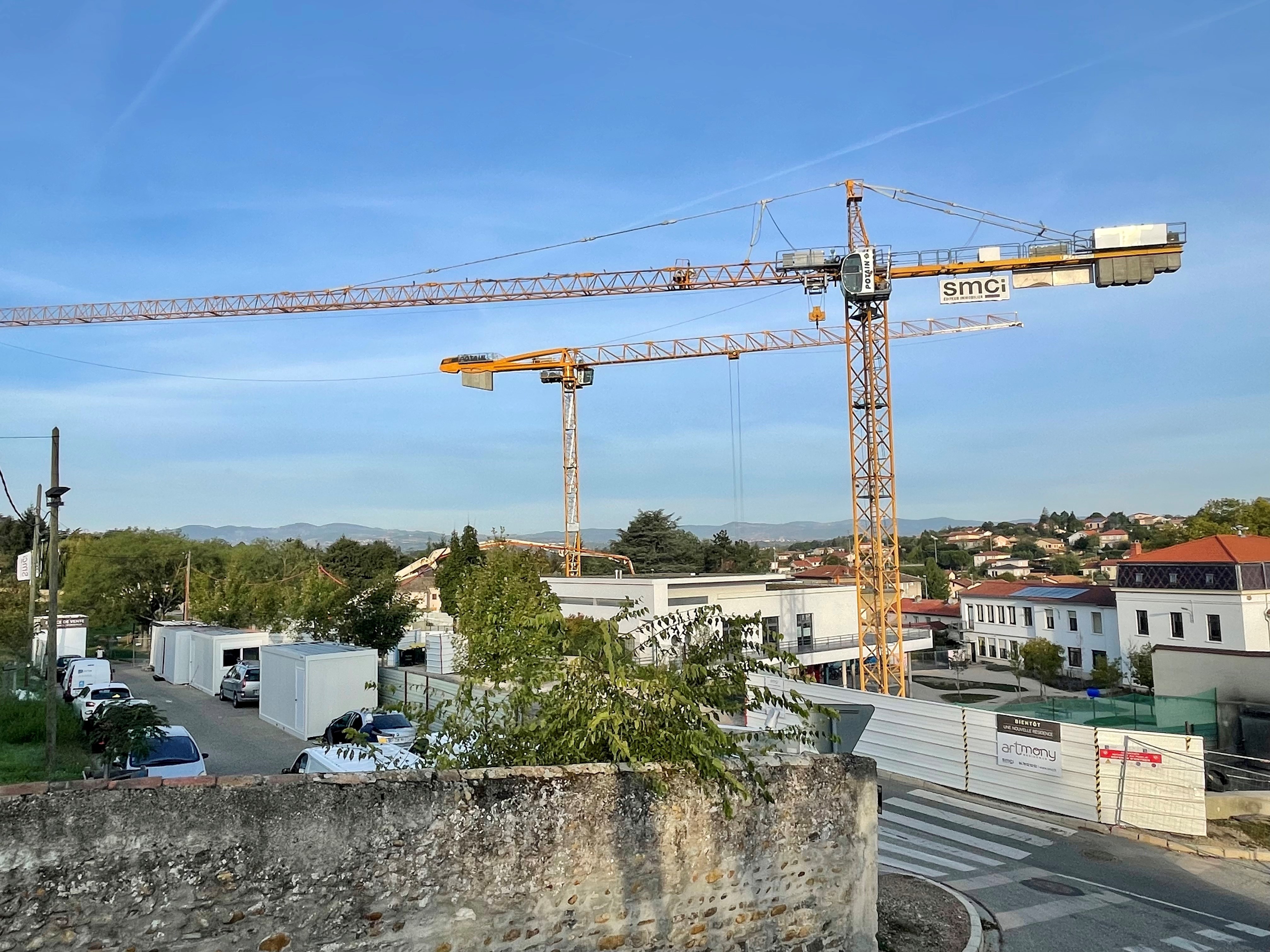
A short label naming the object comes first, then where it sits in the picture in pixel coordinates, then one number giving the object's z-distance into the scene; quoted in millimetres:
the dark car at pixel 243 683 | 29625
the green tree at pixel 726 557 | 90312
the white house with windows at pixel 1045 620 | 52781
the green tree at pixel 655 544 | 83688
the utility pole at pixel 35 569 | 20422
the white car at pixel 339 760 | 11617
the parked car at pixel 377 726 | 19562
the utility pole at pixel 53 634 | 15039
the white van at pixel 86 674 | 30875
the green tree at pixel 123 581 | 59719
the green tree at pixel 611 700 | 6906
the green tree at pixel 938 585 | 110375
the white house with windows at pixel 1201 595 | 42938
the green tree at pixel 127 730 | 14273
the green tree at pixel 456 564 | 51000
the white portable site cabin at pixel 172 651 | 37562
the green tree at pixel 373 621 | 33469
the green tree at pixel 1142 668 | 41938
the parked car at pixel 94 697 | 23641
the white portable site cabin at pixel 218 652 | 33438
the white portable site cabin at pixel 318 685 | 23562
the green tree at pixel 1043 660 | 48500
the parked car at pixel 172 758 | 15675
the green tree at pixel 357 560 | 94125
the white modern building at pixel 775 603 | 42500
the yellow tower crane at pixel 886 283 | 39094
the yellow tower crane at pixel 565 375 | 73938
